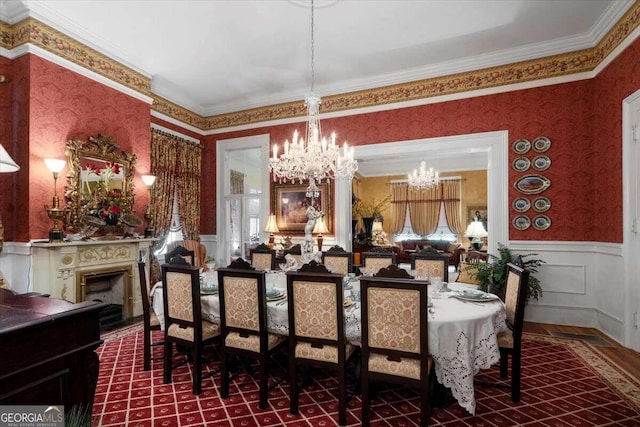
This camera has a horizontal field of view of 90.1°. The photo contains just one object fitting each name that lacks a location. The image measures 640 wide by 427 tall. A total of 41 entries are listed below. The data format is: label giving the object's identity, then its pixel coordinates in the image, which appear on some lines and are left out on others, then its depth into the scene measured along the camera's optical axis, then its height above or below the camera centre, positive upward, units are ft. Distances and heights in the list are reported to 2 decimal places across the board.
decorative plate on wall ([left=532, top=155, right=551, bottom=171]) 14.08 +2.38
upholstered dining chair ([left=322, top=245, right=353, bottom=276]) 12.73 -1.77
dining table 6.71 -2.60
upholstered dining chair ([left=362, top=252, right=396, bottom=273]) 12.17 -1.69
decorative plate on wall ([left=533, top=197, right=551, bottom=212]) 14.10 +0.53
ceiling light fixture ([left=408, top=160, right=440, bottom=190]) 27.99 +3.33
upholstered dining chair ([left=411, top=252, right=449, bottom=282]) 11.50 -1.79
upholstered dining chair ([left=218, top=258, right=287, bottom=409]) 7.80 -2.62
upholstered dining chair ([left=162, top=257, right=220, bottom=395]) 8.39 -2.76
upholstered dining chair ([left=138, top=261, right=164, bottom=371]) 9.63 -3.35
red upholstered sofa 28.07 -3.07
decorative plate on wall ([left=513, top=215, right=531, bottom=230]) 14.38 -0.27
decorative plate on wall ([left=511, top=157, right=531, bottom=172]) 14.38 +2.36
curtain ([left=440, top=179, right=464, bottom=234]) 34.53 +1.31
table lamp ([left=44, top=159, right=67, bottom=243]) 11.77 +0.21
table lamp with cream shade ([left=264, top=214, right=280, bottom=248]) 18.84 -0.66
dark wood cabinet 4.36 -2.05
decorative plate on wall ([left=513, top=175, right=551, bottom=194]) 14.14 +1.43
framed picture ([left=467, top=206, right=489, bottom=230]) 33.24 +0.31
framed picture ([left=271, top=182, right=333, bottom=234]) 18.72 +0.69
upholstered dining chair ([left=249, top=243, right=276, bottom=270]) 13.78 -1.85
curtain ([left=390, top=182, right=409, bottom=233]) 36.74 +1.38
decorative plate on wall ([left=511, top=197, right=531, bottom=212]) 14.38 +0.54
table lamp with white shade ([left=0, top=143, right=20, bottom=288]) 5.17 +0.86
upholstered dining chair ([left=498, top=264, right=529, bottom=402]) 7.79 -2.88
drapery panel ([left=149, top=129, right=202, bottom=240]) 17.83 +2.16
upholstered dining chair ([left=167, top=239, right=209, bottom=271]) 18.86 -1.89
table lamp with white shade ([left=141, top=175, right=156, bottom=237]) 15.88 +0.14
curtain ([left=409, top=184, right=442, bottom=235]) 35.58 +0.78
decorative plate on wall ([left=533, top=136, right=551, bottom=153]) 14.07 +3.20
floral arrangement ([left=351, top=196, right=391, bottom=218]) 31.17 +0.95
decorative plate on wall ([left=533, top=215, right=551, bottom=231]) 14.10 -0.27
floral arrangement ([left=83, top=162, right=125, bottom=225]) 13.53 +0.88
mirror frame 12.82 +2.35
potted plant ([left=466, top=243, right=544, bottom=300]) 13.57 -2.49
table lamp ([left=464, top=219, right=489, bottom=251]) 24.84 -1.23
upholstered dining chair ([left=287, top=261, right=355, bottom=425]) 7.06 -2.50
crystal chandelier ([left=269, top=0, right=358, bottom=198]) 11.00 +2.02
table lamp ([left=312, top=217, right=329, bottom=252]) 17.71 -0.73
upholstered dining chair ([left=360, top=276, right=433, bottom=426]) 6.41 -2.49
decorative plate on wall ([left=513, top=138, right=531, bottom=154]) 14.35 +3.18
